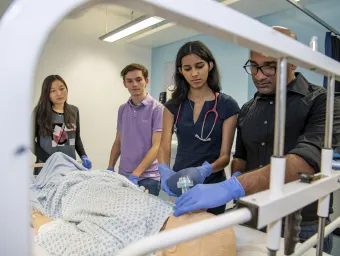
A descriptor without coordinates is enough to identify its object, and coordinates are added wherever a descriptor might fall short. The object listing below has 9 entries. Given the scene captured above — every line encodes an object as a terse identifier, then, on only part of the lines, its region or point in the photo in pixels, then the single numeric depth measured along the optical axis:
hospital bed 0.23
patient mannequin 0.86
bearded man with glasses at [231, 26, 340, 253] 0.78
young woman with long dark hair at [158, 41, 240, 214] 1.35
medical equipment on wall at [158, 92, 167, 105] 3.72
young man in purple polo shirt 1.91
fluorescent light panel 2.70
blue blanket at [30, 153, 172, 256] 0.96
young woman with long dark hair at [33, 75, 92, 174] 2.11
